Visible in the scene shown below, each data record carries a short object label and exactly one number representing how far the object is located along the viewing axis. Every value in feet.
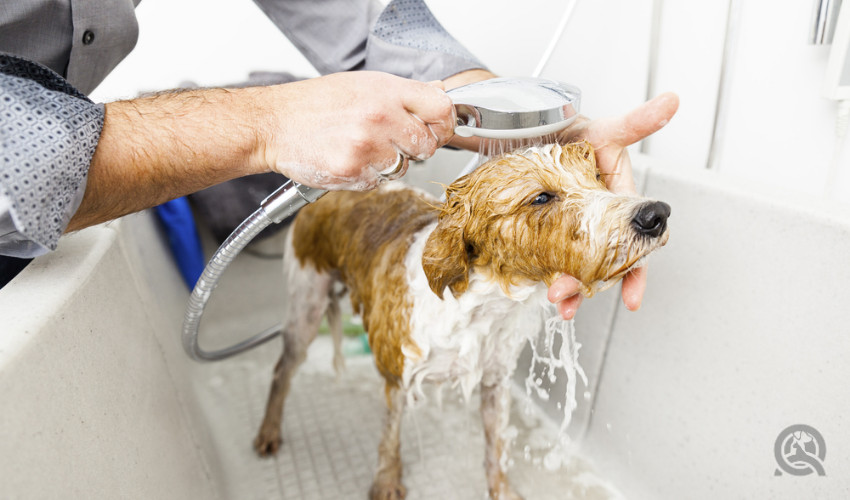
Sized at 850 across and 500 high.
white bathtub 2.35
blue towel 6.63
